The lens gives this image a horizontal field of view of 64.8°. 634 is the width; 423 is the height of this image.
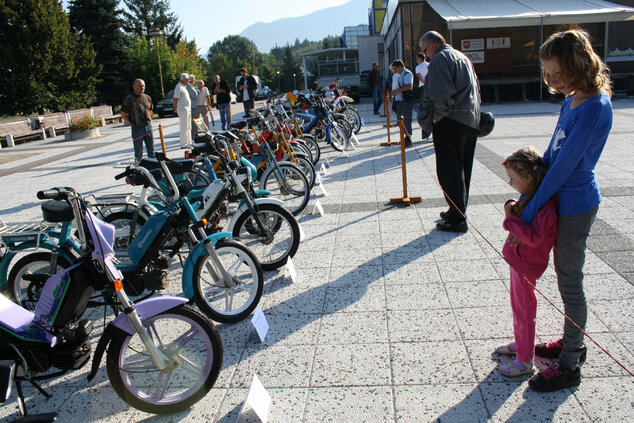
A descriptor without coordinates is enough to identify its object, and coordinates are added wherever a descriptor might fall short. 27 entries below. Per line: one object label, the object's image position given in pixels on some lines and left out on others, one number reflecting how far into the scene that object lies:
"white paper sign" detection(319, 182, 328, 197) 7.20
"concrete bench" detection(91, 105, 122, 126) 25.78
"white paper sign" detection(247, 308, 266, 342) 3.38
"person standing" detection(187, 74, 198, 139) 13.30
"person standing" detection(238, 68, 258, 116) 15.20
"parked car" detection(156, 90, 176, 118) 27.55
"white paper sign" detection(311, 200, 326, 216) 6.30
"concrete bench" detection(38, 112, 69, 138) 20.50
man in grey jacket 4.96
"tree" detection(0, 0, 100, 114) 24.75
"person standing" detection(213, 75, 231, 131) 14.93
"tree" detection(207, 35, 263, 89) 76.88
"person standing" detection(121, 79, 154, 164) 10.17
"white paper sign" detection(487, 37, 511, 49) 23.27
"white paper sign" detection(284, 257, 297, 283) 4.36
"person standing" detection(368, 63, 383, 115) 18.70
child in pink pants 2.55
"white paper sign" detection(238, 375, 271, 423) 2.52
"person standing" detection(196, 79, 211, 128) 14.11
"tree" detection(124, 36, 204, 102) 37.28
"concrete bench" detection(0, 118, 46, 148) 18.42
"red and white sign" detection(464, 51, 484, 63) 23.20
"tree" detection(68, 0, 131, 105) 41.56
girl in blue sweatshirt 2.35
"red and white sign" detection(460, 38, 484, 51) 23.16
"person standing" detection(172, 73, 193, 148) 12.09
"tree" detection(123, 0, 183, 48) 62.84
